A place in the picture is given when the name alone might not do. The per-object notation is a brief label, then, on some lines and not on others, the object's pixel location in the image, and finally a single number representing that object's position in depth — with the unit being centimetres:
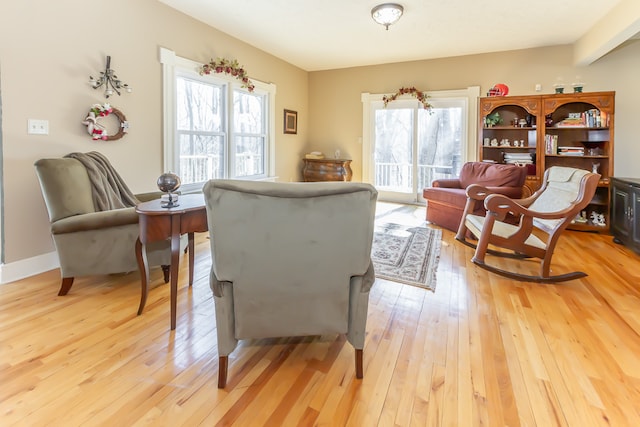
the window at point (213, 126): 406
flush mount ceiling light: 374
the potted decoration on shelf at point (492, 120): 527
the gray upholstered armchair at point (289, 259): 134
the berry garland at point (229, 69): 441
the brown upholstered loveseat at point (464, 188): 432
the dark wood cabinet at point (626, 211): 360
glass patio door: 596
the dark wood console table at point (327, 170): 639
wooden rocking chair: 280
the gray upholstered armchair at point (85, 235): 237
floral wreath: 315
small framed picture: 636
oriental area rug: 294
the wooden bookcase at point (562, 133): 454
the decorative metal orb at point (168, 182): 212
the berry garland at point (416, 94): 599
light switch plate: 279
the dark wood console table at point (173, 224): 197
